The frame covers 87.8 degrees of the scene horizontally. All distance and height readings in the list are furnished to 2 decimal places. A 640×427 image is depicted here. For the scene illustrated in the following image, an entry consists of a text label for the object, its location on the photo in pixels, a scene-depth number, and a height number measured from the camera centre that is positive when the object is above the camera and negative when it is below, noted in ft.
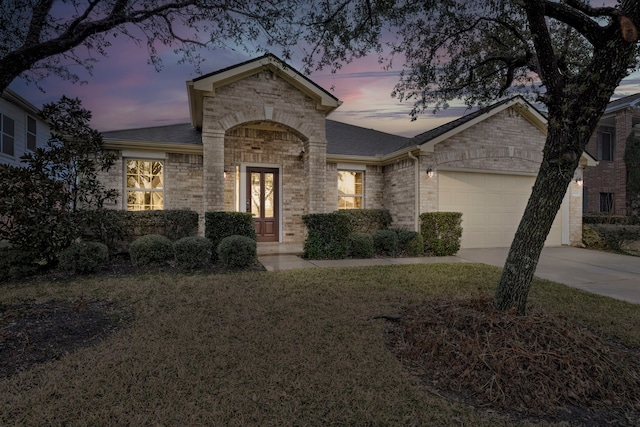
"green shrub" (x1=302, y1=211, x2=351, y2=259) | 27.86 -2.15
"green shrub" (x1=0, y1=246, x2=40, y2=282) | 19.92 -3.14
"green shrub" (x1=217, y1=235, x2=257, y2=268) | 23.17 -2.87
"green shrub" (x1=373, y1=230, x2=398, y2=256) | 30.57 -2.97
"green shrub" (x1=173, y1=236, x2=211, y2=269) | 22.61 -2.81
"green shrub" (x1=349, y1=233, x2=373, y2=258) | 28.78 -3.07
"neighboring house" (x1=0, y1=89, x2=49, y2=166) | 40.11 +10.90
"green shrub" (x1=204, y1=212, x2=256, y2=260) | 25.84 -1.18
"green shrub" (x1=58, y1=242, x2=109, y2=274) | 20.45 -2.91
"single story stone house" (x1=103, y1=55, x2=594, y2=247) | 29.76 +4.83
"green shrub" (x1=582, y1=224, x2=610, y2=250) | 36.40 -3.22
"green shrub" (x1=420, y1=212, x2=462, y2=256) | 31.32 -2.03
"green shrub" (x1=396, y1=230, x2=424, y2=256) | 30.96 -3.04
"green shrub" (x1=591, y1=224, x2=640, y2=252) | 33.22 -2.44
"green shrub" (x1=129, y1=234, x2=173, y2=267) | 23.29 -2.81
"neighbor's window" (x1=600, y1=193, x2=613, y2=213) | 53.06 +1.39
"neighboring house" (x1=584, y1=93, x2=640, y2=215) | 51.21 +7.99
